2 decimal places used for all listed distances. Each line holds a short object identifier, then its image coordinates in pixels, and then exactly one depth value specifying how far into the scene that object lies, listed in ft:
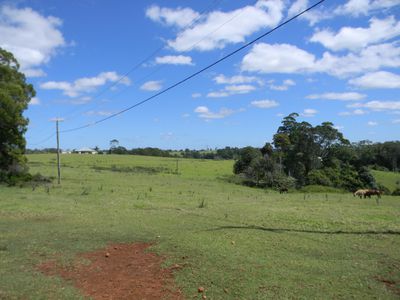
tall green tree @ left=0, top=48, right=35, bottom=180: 112.98
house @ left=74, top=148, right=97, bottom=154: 482.69
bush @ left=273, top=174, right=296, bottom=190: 185.88
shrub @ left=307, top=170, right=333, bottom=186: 195.52
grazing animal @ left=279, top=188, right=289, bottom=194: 160.70
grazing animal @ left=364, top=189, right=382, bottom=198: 116.88
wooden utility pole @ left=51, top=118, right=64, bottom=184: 144.07
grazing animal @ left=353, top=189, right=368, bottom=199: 118.90
